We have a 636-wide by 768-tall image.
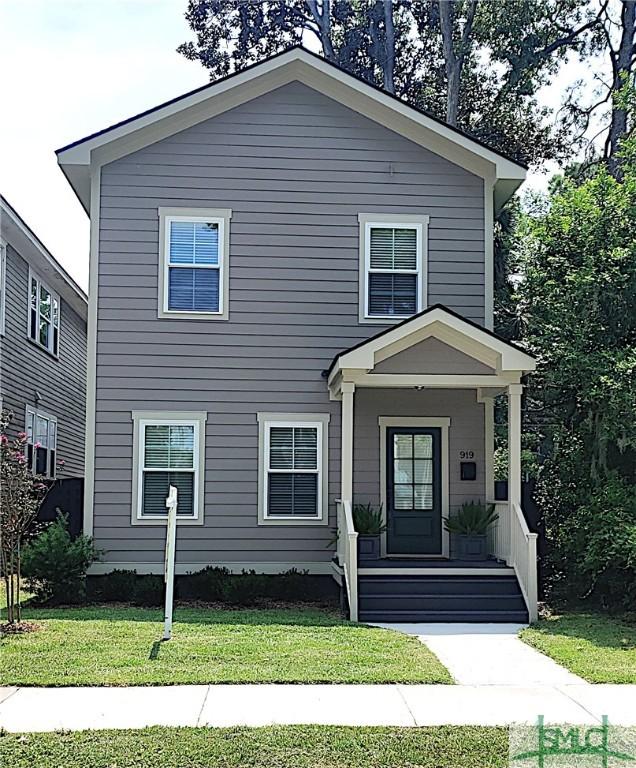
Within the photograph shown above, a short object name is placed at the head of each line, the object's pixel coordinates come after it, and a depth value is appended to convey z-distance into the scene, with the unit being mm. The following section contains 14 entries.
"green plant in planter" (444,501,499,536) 13602
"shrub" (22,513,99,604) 12523
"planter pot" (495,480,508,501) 14408
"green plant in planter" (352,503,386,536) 13125
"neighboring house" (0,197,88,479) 17875
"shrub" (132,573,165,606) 13016
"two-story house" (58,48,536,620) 13711
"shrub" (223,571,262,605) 12969
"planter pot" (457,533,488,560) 13539
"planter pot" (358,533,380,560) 13172
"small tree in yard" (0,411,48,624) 10469
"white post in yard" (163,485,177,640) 9828
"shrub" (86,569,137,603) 13188
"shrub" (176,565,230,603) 13188
